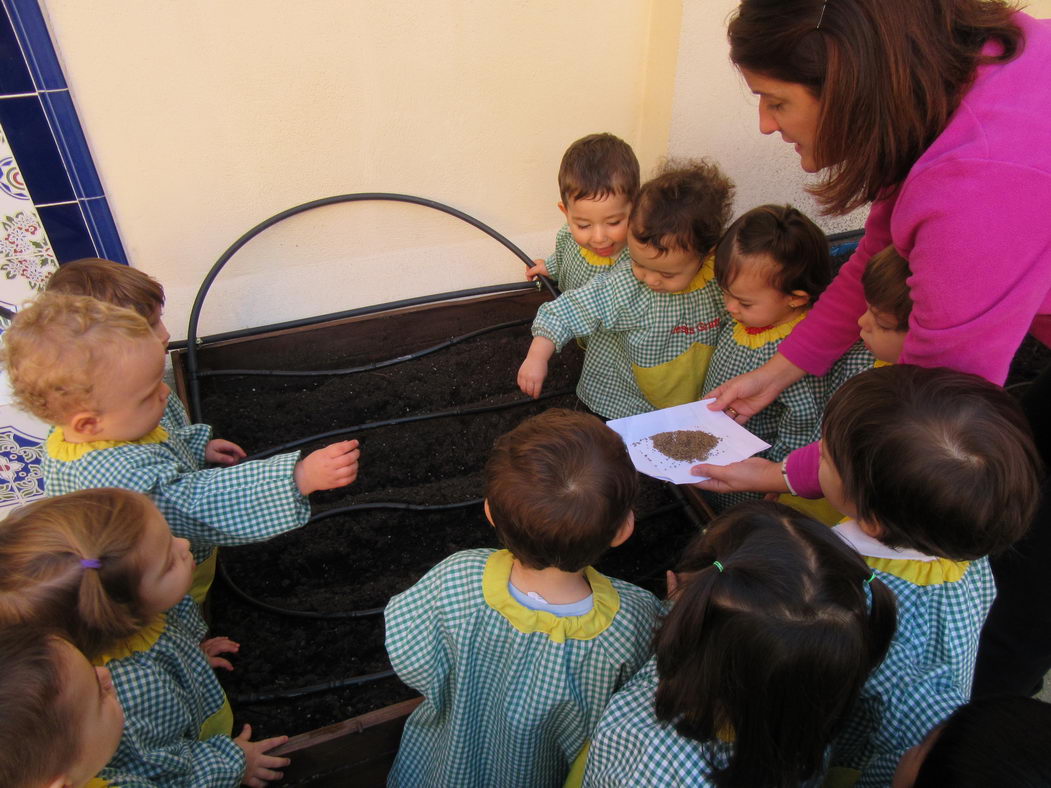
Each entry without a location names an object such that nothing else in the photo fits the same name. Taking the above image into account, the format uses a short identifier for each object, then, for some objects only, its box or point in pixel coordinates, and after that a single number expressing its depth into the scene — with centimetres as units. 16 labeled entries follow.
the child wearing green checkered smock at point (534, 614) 115
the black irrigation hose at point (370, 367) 267
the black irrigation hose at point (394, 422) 250
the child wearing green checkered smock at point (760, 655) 93
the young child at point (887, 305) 146
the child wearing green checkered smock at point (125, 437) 138
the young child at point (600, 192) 219
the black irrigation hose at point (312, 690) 175
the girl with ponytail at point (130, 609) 109
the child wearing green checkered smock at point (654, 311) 197
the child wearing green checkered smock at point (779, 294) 186
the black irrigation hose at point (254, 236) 248
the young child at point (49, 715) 83
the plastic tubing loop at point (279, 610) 199
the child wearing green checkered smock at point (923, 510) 108
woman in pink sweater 107
